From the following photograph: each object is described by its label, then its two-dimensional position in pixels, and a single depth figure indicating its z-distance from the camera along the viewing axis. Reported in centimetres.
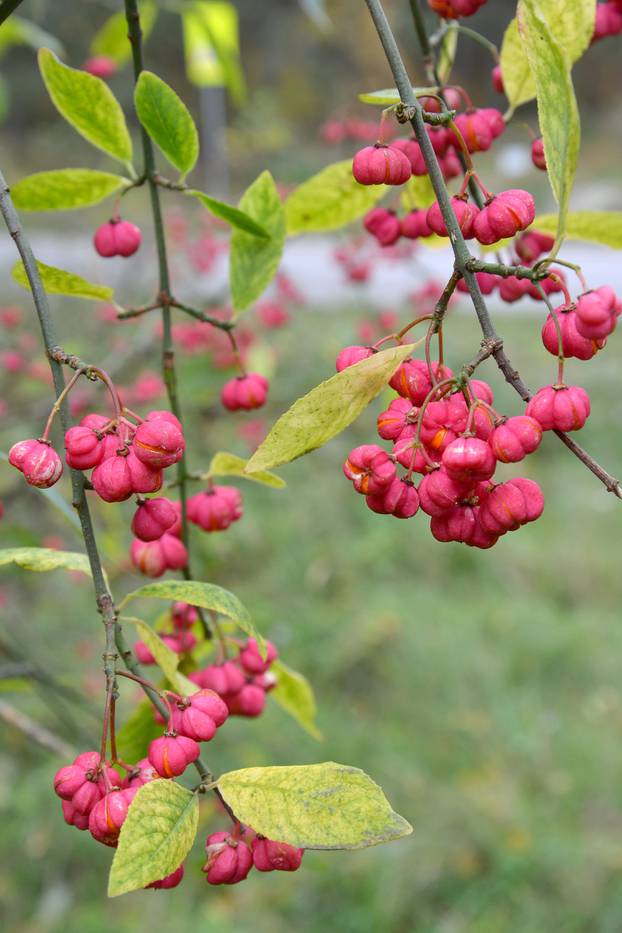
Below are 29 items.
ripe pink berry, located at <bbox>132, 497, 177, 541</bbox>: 52
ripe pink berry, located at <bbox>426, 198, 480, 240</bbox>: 51
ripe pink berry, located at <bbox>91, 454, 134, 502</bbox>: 49
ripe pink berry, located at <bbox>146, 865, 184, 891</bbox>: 50
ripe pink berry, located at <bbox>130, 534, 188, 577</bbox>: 58
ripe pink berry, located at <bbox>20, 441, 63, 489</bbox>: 50
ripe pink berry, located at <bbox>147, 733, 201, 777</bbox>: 50
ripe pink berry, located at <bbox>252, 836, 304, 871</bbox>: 50
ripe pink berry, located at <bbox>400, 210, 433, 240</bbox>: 59
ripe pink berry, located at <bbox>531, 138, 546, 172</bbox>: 56
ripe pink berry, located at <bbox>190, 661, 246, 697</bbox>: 58
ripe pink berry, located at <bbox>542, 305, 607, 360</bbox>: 48
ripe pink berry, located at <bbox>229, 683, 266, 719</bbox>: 59
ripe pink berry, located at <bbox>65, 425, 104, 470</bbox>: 49
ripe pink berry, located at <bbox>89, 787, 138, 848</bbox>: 48
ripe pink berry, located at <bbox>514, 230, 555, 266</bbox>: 59
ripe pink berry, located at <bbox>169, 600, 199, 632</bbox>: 59
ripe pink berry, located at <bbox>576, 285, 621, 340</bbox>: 47
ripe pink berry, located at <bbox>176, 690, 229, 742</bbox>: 51
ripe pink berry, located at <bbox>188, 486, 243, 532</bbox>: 62
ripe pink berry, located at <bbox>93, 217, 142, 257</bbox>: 61
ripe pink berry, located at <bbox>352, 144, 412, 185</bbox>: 52
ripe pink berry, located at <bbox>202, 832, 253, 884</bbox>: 51
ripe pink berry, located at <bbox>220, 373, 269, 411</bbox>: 63
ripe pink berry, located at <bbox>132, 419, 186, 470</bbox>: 49
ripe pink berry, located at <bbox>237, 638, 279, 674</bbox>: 59
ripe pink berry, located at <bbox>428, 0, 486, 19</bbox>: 57
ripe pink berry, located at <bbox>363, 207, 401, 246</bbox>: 61
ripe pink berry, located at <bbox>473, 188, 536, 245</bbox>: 50
